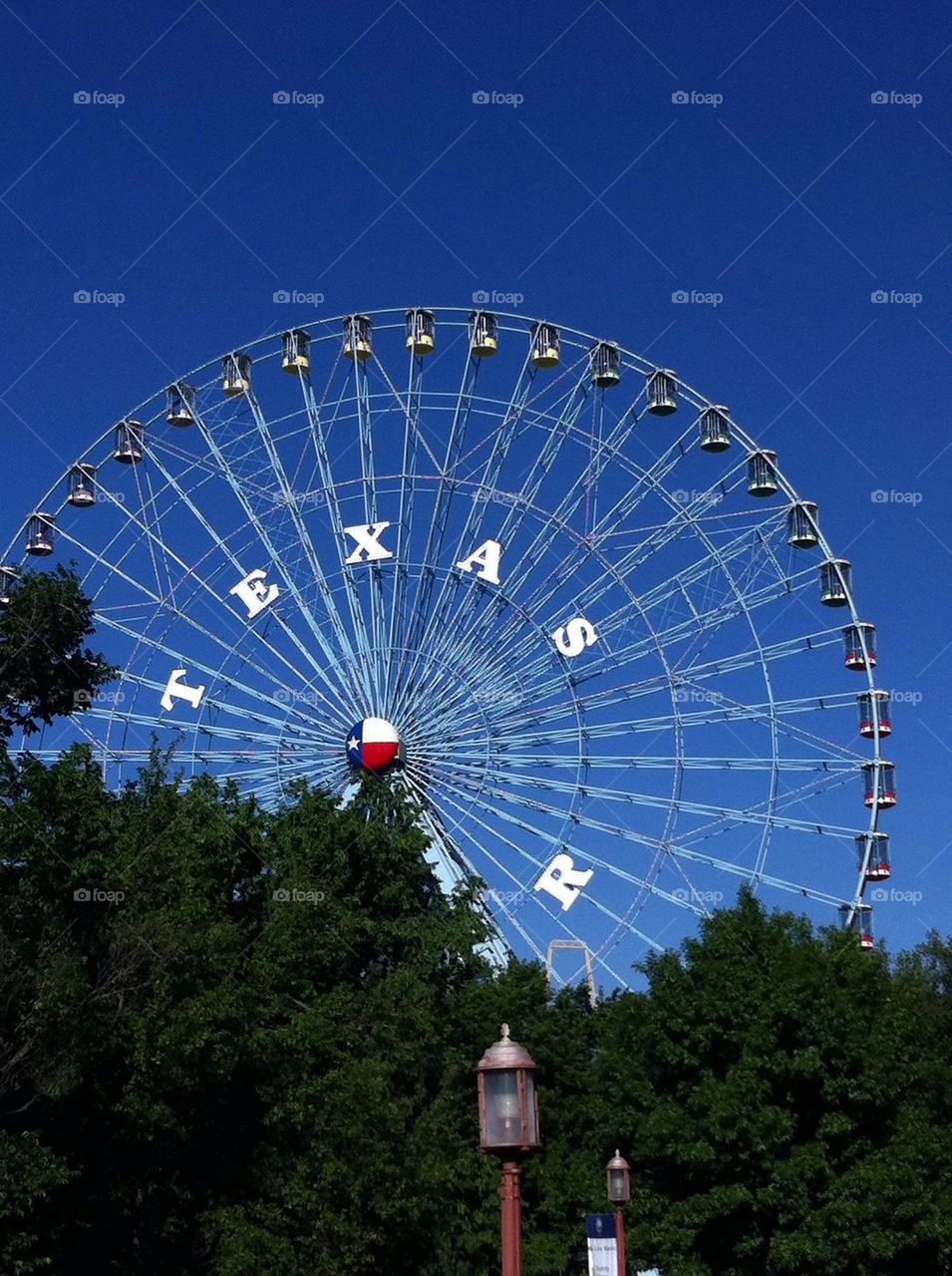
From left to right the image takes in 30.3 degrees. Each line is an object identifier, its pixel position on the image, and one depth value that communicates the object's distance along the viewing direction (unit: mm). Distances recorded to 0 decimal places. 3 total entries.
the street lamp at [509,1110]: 13023
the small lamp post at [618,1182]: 25734
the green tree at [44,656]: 31000
